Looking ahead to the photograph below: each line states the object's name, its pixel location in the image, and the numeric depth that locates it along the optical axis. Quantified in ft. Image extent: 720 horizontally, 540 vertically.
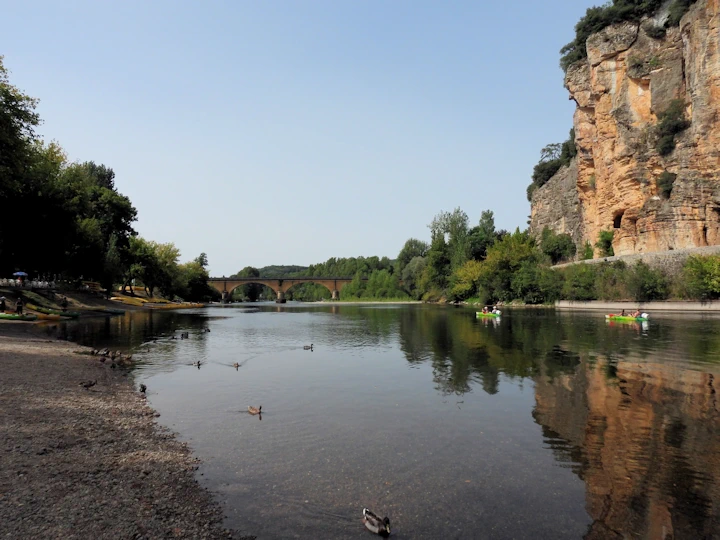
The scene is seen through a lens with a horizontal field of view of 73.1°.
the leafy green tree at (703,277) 157.89
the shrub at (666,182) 192.44
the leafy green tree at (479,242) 346.46
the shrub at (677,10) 198.70
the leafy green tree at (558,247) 270.87
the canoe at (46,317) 132.89
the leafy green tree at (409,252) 517.96
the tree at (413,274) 447.42
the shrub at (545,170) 325.01
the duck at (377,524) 22.02
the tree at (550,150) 366.43
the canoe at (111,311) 187.54
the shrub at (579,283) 212.84
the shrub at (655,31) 208.91
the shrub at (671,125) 193.67
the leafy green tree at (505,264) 269.64
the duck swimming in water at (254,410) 43.27
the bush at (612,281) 194.29
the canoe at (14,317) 115.65
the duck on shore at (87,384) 47.75
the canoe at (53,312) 142.19
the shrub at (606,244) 224.94
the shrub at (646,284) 180.34
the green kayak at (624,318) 136.56
